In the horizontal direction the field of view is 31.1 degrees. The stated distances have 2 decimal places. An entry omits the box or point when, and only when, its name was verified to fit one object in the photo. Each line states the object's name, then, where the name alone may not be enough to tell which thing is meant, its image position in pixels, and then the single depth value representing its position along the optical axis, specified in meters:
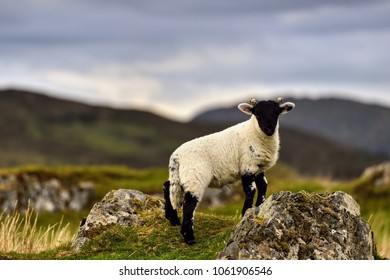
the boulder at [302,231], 12.92
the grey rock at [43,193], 35.12
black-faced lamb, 14.79
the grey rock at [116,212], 16.00
